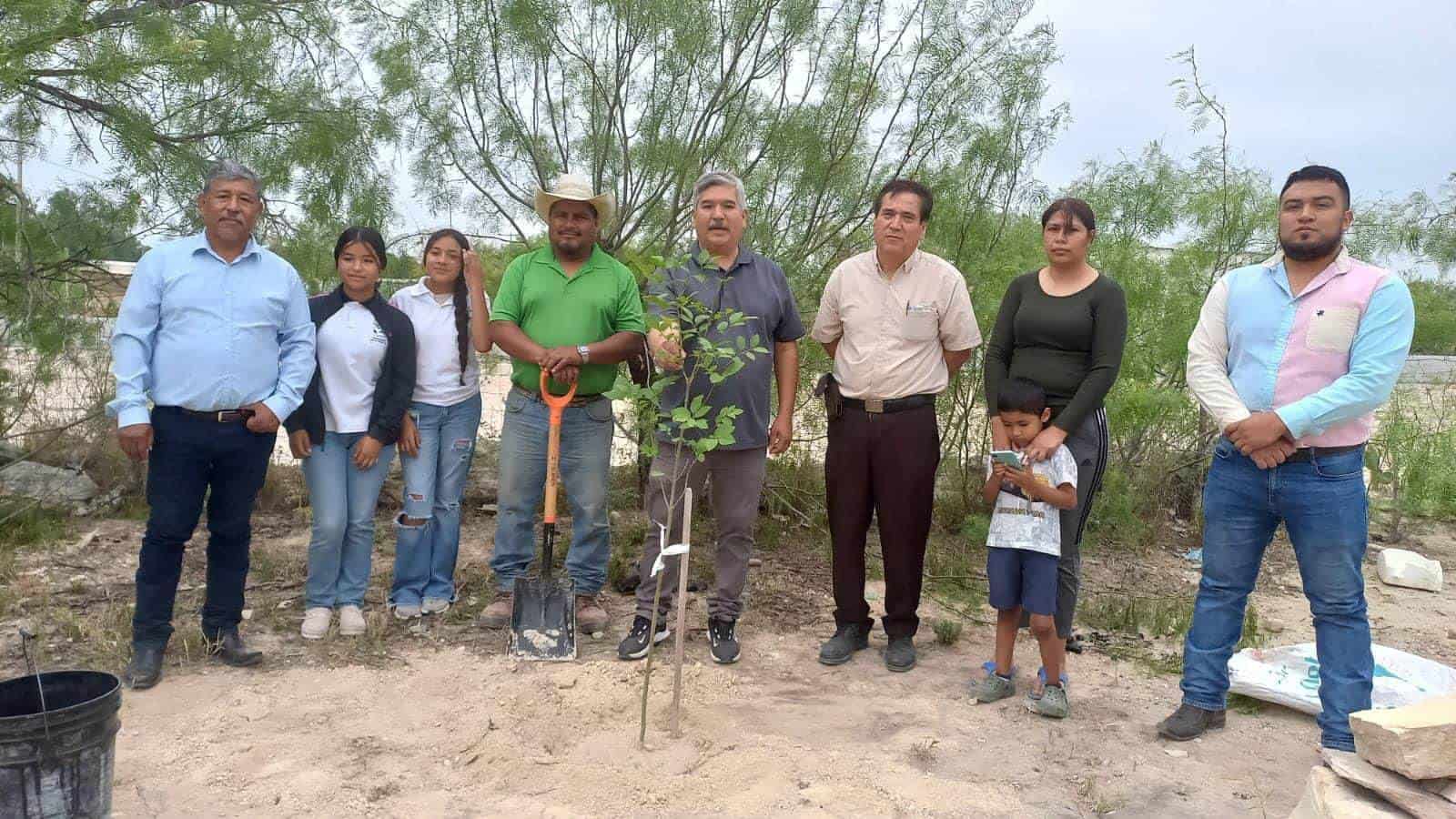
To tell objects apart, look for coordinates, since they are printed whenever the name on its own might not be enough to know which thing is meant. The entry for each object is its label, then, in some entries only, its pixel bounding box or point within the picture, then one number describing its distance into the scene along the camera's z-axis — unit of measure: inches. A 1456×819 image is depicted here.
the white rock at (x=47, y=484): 249.6
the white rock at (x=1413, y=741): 109.8
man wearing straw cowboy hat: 173.5
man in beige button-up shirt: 166.2
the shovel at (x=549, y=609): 171.2
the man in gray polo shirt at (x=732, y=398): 165.5
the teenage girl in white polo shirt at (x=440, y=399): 181.5
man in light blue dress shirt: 148.4
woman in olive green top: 152.5
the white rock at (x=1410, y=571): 251.6
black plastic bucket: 103.0
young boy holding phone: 148.4
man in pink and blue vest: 130.8
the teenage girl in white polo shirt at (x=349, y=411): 172.6
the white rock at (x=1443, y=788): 110.4
